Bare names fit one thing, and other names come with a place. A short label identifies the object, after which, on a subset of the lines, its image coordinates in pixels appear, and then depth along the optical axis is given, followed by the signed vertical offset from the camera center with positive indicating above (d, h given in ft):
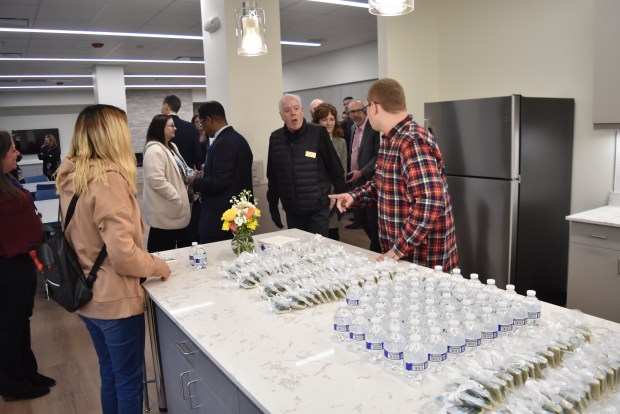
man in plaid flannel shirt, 6.93 -0.84
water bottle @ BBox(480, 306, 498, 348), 4.52 -1.84
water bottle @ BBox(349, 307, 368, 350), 4.58 -1.86
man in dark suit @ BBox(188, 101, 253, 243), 10.71 -0.69
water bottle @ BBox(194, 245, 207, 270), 7.68 -1.87
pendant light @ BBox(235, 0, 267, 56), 8.32 +1.92
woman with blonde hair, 5.97 -1.09
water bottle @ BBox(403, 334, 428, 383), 3.97 -1.87
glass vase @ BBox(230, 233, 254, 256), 8.07 -1.74
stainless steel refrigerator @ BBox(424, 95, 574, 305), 11.16 -1.37
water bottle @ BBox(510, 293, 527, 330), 4.75 -1.83
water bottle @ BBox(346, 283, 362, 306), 5.23 -1.74
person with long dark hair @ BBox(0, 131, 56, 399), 8.50 -2.29
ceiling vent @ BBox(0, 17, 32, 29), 19.34 +5.17
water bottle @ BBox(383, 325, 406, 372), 4.12 -1.84
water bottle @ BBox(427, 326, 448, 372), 4.10 -1.84
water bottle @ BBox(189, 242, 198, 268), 7.84 -1.87
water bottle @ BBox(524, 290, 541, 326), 4.84 -1.83
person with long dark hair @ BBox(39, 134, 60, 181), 29.68 -0.59
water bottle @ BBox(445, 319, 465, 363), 4.24 -1.83
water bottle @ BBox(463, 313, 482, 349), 4.37 -1.83
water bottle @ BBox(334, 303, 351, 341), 4.87 -1.89
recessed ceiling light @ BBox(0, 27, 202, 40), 21.26 +5.31
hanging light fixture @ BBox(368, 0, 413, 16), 6.38 +1.69
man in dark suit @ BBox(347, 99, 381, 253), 13.27 -0.93
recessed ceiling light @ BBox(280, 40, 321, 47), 27.22 +5.45
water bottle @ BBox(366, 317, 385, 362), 4.38 -1.87
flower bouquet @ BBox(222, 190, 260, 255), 7.88 -1.36
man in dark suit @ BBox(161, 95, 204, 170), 14.88 +0.11
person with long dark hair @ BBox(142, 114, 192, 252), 11.02 -1.05
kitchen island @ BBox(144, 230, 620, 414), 3.84 -2.05
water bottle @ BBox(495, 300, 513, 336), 4.66 -1.85
